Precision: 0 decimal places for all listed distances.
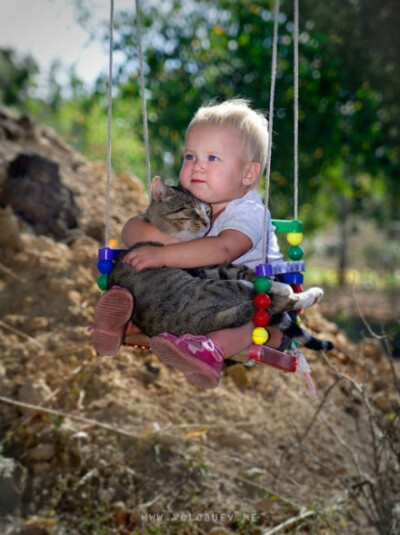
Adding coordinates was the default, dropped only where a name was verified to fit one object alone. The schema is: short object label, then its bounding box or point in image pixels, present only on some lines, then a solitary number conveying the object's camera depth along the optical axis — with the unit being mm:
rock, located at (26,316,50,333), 4770
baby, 2355
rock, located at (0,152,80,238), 5422
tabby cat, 2346
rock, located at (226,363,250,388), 4898
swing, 2308
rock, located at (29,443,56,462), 4211
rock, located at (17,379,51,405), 4312
